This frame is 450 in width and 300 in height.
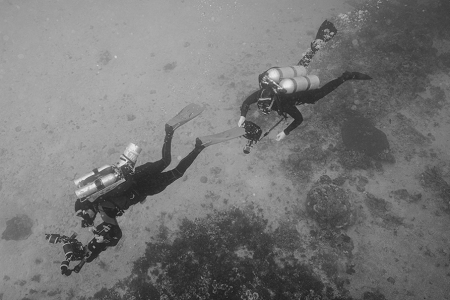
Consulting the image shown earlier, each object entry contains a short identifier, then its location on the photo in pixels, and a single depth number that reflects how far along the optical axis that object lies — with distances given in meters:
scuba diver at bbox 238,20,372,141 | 5.60
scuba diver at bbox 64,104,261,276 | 5.06
